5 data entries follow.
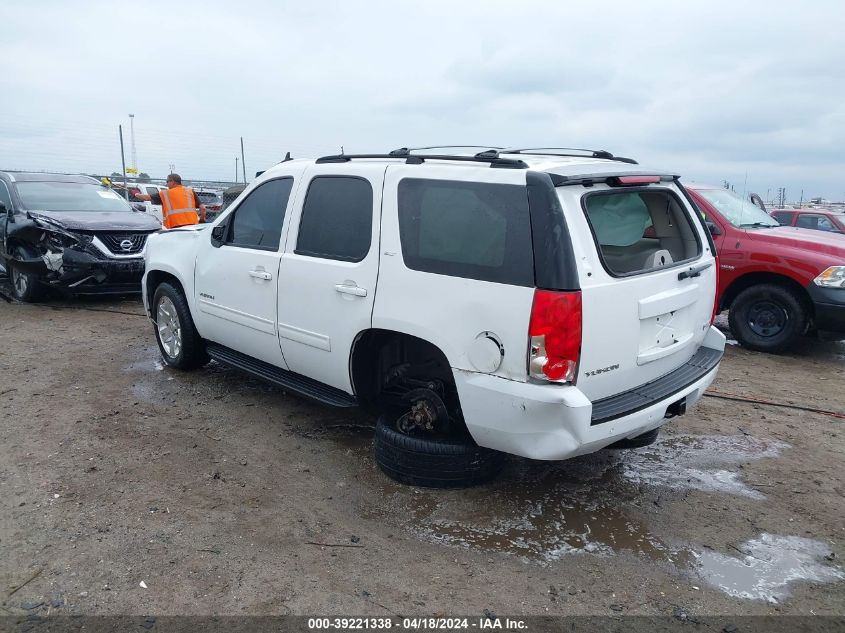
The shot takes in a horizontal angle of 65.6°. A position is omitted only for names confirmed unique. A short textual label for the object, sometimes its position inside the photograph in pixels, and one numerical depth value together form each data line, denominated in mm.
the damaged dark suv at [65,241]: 8352
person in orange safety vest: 10570
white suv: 3088
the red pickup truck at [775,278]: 6676
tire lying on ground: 3689
